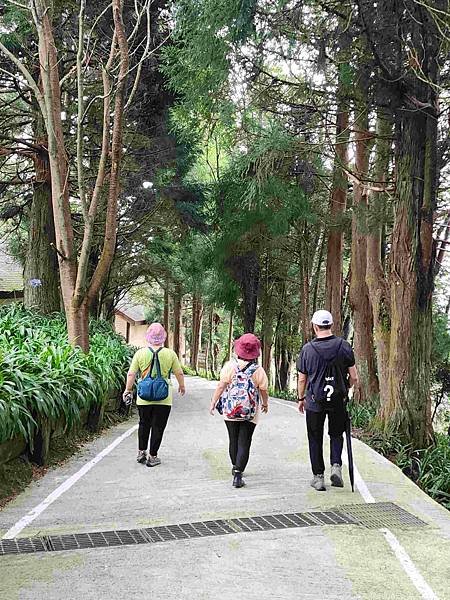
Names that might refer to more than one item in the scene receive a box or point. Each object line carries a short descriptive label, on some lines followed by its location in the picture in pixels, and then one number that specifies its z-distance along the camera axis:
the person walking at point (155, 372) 7.81
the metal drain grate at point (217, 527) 5.07
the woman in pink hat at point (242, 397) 7.02
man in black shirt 6.73
